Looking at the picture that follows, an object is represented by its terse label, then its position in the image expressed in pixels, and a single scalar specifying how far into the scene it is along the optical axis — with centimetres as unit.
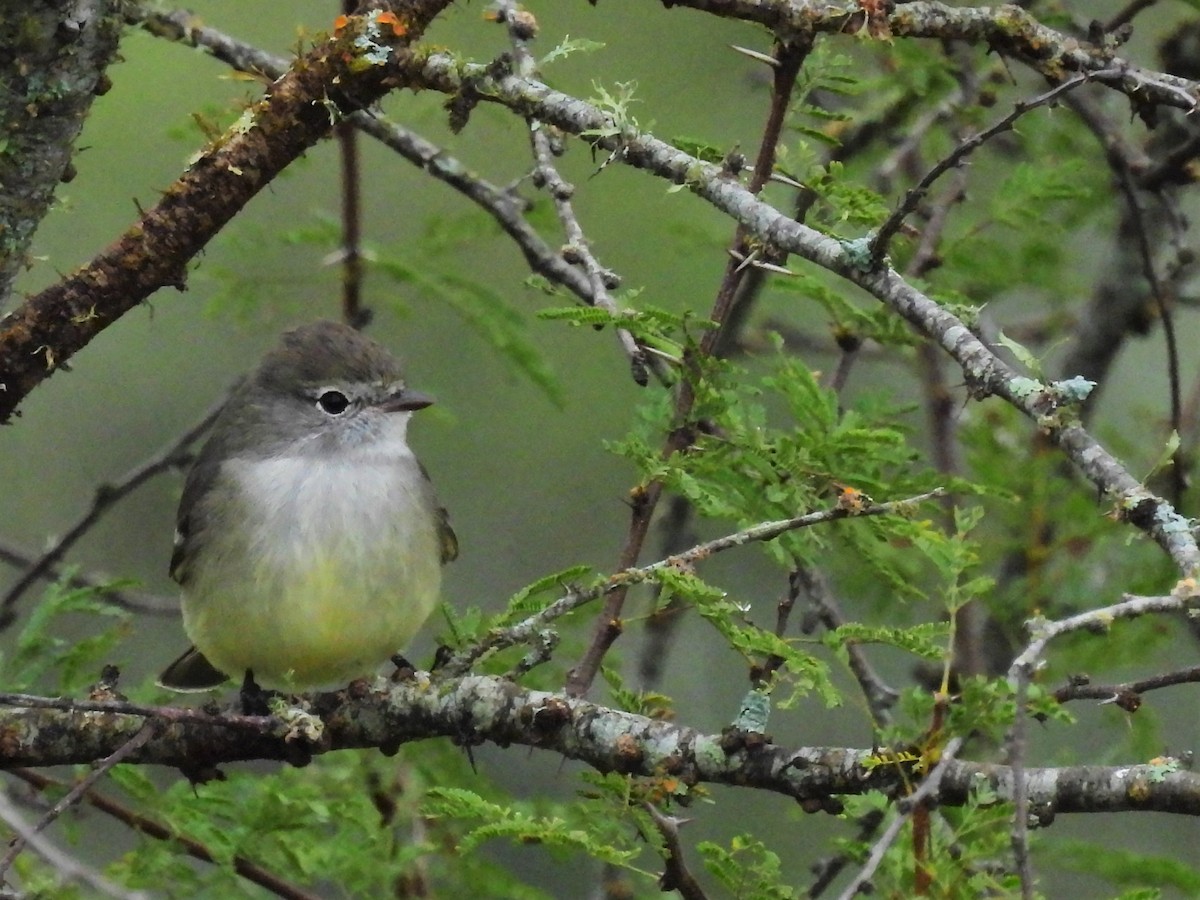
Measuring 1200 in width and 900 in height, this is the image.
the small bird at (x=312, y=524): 922
